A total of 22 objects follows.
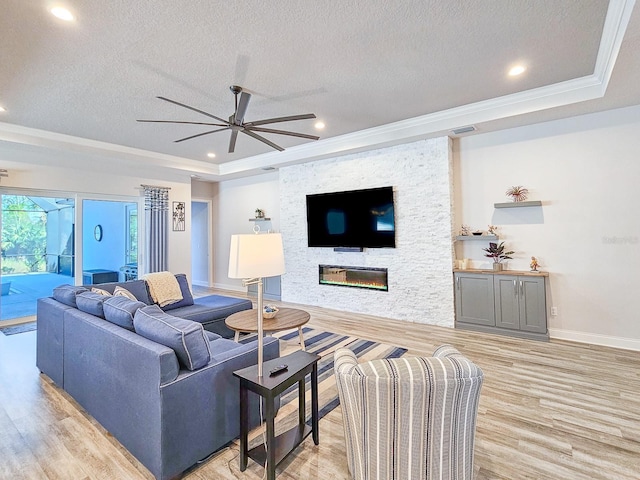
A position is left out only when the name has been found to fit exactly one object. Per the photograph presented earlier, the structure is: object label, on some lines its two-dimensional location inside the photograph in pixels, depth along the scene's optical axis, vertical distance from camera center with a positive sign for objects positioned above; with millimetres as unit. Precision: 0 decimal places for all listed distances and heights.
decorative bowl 3588 -740
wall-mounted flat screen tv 5176 +503
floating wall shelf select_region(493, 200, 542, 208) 4160 +546
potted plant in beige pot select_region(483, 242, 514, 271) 4383 -136
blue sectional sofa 1751 -816
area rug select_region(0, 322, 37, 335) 4633 -1162
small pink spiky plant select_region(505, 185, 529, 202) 4289 +701
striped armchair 1325 -747
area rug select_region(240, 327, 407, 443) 2477 -1247
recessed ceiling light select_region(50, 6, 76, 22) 2240 +1747
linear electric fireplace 5359 -543
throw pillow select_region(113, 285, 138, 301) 3552 -470
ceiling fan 2904 +1288
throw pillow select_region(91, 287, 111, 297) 3330 -424
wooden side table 1663 -922
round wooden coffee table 3225 -808
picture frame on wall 6941 +755
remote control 1818 -722
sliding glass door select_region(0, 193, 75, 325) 5000 +46
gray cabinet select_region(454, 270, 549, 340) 3988 -787
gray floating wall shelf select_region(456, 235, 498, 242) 4428 +112
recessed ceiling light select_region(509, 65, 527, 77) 3160 +1796
